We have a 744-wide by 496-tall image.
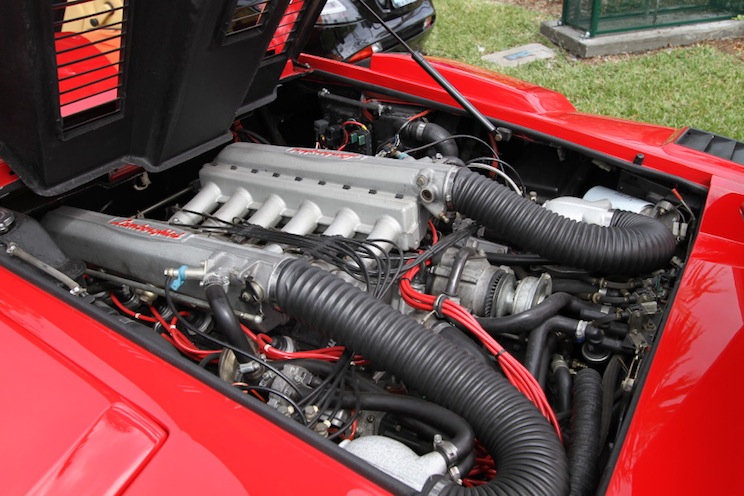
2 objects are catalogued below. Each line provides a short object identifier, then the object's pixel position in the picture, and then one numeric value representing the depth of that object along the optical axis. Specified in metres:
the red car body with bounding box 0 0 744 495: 1.03
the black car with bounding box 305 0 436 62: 3.63
